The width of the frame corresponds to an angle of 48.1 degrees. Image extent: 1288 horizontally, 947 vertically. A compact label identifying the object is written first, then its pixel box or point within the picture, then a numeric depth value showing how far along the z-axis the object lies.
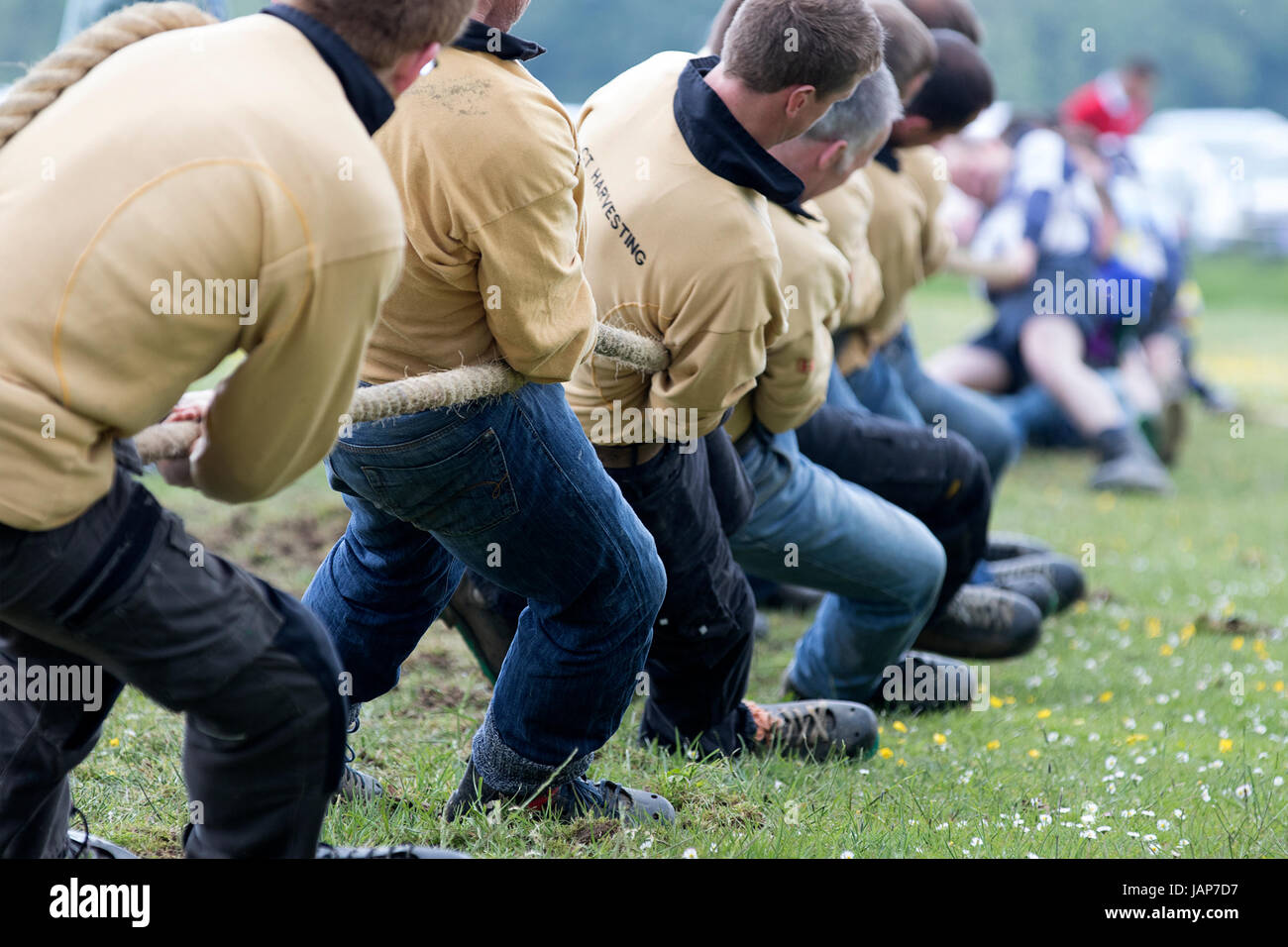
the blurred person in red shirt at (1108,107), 10.98
